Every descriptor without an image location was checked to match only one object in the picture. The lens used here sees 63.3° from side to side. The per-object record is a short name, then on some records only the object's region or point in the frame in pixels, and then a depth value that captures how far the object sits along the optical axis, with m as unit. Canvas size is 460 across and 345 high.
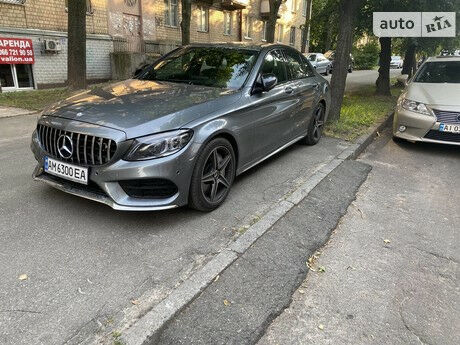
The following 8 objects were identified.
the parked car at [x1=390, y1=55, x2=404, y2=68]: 41.32
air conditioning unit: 13.61
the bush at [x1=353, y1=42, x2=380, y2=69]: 37.19
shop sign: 12.41
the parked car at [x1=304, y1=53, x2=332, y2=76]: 23.47
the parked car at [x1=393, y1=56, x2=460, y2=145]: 5.95
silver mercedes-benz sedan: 3.01
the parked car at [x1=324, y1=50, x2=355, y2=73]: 26.01
